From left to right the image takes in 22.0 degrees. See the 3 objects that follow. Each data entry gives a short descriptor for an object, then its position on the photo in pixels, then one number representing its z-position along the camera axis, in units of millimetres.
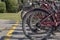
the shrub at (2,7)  14030
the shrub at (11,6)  15191
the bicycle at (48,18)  4538
